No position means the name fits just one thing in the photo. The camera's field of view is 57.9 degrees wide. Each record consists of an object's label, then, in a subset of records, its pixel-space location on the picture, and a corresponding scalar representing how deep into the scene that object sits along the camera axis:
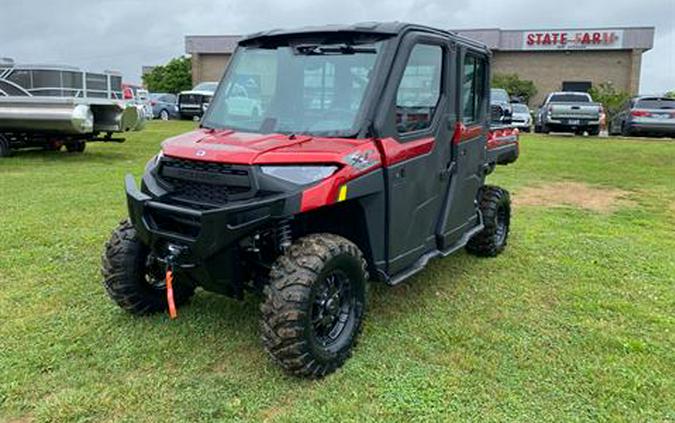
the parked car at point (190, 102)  24.14
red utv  3.31
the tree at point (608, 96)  33.41
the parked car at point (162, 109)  29.36
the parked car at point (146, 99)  23.97
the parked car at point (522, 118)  23.00
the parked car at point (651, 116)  19.84
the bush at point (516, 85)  40.32
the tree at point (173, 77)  49.06
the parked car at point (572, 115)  21.08
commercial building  39.78
